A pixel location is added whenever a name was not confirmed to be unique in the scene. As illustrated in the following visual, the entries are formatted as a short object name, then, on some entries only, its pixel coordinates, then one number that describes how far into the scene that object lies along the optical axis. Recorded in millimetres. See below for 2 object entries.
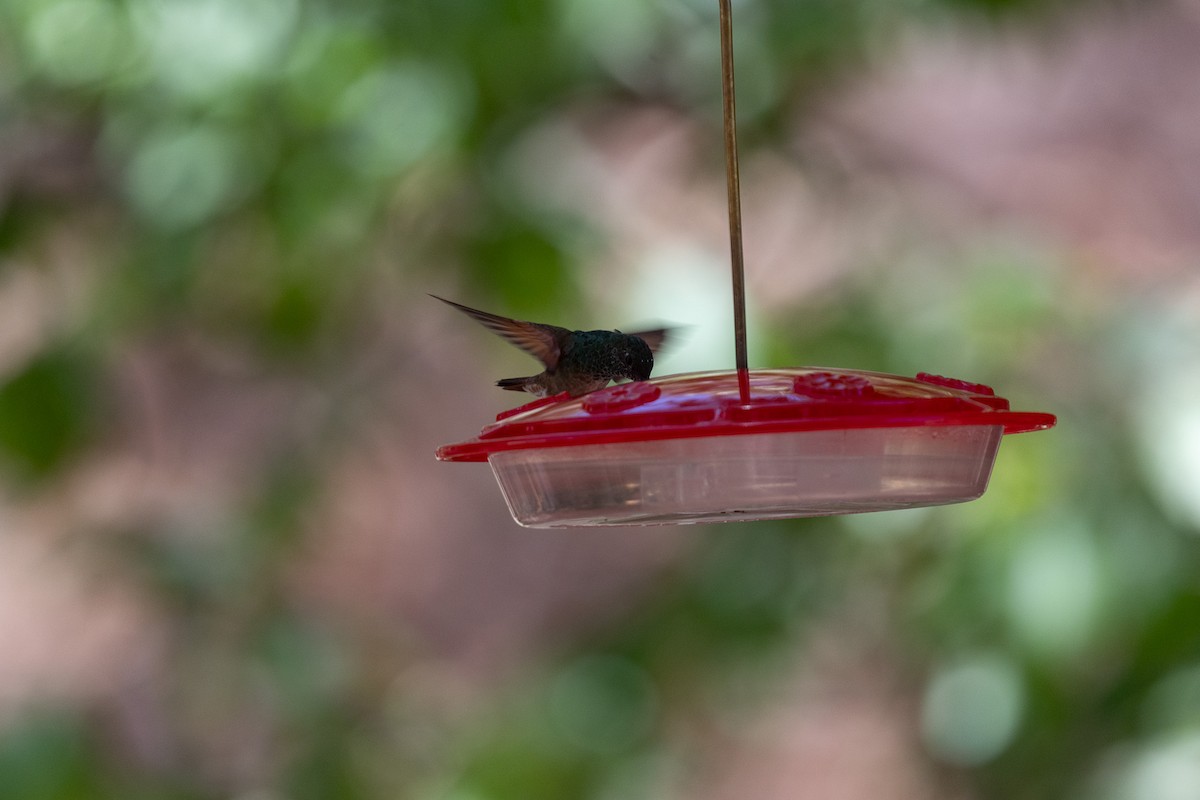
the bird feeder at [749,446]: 4251
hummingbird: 4419
